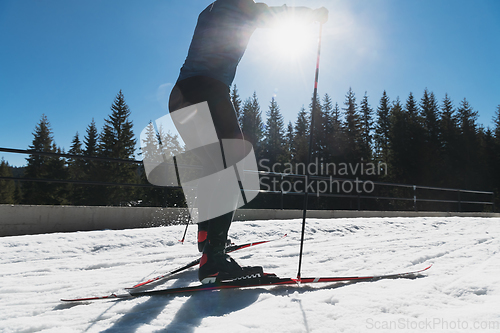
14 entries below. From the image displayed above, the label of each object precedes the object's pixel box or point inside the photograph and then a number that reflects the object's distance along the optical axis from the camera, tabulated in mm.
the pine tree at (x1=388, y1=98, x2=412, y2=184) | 26734
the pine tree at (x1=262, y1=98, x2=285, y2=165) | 32938
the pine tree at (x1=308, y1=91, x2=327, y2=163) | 29281
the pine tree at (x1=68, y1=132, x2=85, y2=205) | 24031
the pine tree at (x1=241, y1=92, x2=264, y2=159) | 32562
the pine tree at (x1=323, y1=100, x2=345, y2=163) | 27855
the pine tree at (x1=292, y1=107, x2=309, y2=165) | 29328
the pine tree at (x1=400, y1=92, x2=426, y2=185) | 26594
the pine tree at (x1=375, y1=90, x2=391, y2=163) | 30109
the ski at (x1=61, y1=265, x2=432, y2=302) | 1193
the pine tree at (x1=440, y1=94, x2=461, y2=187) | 26781
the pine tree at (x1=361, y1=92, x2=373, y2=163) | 29672
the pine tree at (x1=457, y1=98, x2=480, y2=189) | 27125
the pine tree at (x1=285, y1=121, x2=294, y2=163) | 35000
